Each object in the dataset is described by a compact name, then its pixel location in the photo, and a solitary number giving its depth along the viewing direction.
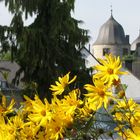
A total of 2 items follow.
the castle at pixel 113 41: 80.21
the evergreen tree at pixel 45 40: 19.74
